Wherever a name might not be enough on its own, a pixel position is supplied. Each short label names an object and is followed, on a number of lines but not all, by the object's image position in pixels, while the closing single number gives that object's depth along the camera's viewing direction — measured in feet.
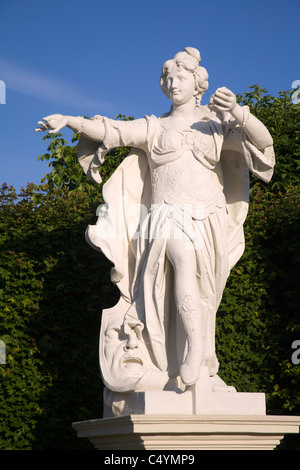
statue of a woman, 16.85
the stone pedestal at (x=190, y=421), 15.51
